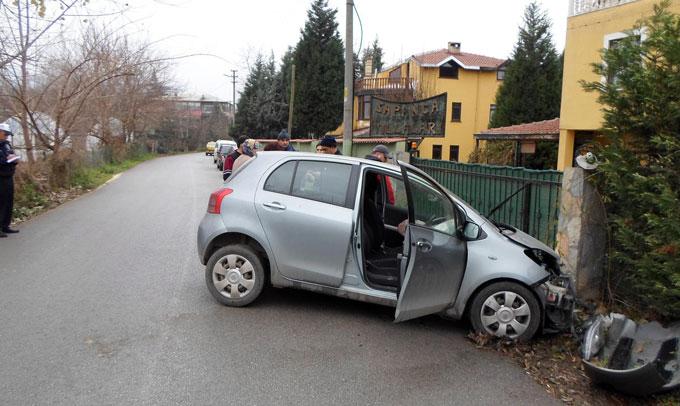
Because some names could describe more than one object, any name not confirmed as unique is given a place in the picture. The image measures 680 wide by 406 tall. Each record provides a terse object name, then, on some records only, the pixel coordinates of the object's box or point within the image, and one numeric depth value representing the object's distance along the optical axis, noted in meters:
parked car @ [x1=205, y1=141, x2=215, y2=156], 59.03
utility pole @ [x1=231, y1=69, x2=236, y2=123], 73.88
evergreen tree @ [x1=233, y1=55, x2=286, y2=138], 48.22
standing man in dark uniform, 9.40
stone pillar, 5.89
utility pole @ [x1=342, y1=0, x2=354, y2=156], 12.66
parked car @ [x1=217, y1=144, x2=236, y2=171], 30.53
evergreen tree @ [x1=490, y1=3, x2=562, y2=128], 29.23
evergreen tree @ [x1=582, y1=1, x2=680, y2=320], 4.41
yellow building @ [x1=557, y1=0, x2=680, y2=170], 15.35
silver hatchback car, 4.99
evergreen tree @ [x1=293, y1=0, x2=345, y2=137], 39.44
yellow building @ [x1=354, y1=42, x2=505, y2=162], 35.84
